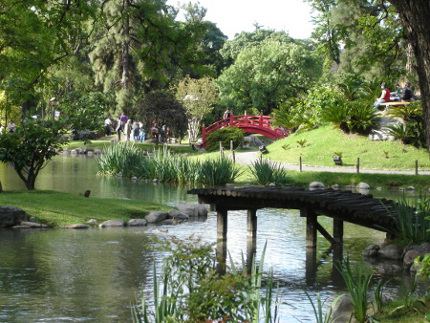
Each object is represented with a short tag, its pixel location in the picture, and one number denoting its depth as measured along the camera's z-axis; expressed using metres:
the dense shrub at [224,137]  42.47
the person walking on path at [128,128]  50.33
